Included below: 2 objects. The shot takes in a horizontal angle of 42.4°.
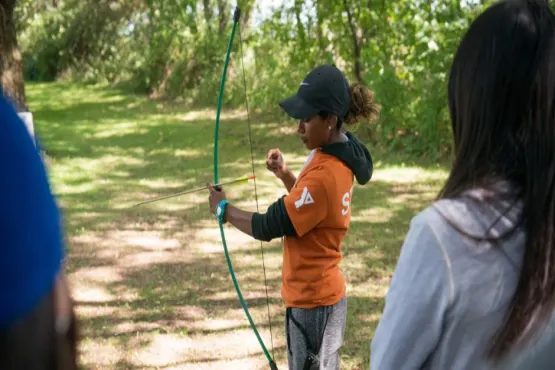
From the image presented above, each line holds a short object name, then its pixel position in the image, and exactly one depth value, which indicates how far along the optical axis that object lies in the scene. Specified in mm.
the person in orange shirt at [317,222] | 2328
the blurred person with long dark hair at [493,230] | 1095
